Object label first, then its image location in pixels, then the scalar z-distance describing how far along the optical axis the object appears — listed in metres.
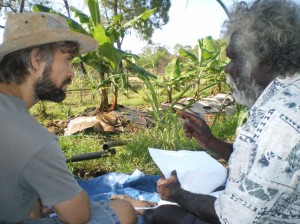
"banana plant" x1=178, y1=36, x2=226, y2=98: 4.26
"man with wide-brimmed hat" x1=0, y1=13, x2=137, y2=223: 0.99
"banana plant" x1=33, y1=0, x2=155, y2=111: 3.46
